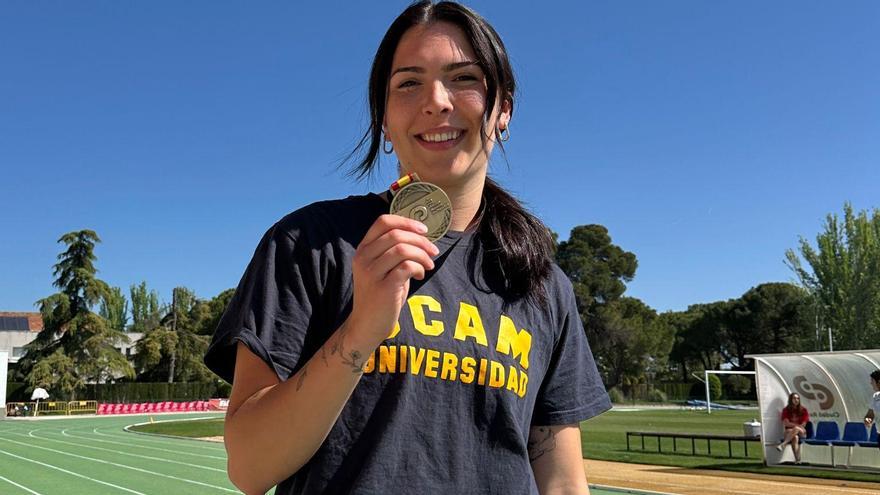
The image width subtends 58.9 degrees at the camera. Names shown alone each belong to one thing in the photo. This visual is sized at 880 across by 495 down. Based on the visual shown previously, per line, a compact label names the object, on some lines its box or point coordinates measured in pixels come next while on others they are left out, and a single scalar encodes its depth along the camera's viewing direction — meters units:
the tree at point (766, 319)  73.81
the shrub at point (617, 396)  62.99
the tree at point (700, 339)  77.88
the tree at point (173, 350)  56.59
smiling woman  1.32
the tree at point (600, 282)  65.38
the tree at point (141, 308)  97.56
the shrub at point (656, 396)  65.69
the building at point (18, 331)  72.75
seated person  16.77
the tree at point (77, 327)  51.47
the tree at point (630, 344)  65.00
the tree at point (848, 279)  49.62
